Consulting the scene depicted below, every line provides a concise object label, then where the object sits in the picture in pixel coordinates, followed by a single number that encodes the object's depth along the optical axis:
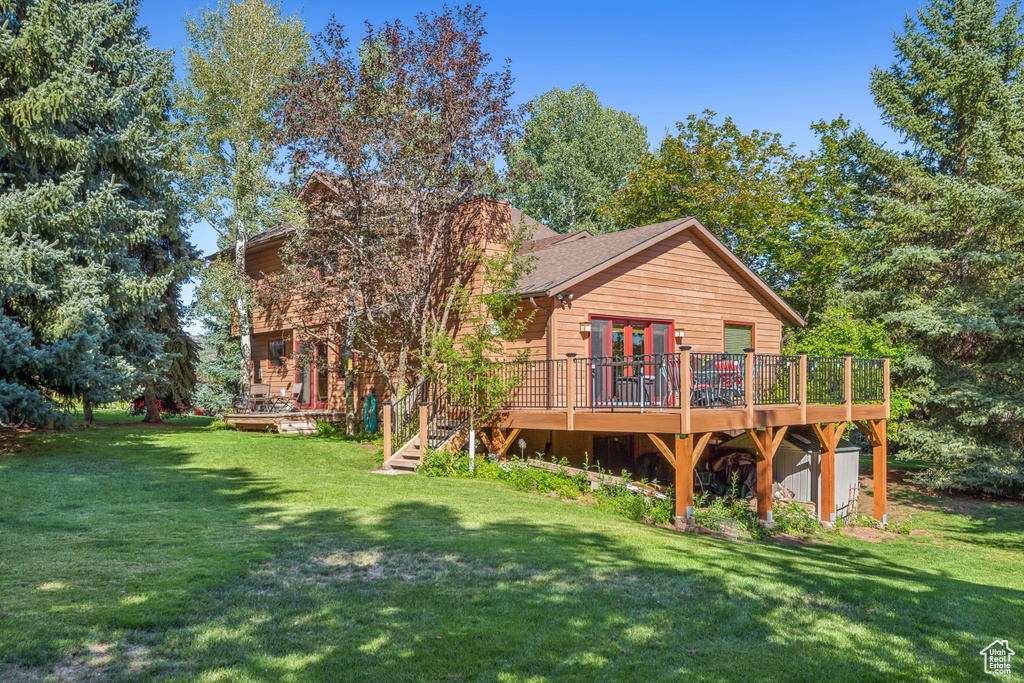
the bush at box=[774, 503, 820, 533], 13.41
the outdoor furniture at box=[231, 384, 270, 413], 22.70
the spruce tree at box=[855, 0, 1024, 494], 19.02
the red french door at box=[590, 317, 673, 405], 12.63
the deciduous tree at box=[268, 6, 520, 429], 17.09
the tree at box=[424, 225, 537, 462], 14.90
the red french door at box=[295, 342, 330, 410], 22.95
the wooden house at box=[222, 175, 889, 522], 12.41
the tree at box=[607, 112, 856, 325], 28.42
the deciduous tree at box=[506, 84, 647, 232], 45.38
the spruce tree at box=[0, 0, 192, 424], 14.02
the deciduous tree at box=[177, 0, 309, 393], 25.47
